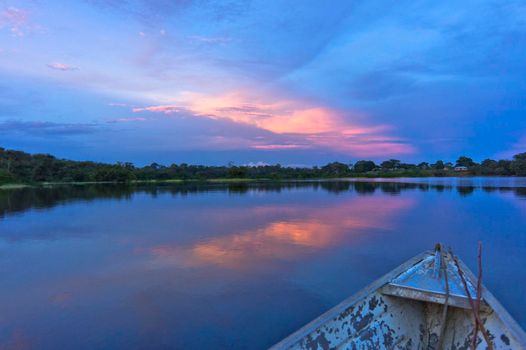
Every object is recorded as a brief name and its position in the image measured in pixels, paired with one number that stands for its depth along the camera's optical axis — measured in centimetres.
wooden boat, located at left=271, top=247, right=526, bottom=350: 268
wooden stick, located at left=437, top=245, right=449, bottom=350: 298
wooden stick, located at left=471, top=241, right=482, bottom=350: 275
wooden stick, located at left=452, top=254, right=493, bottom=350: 252
